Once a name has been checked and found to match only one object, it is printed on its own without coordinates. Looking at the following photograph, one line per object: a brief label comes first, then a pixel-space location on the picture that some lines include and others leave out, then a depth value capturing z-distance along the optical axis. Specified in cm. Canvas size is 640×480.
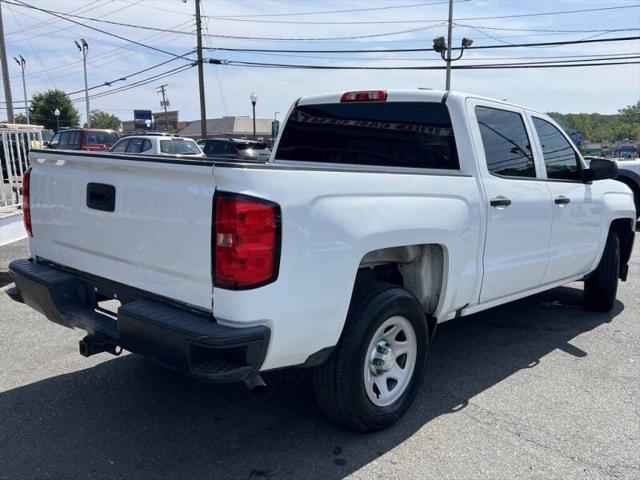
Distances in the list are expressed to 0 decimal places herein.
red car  2047
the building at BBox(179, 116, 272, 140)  7644
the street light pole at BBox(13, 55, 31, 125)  6862
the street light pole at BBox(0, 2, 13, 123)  1905
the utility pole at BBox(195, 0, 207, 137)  3113
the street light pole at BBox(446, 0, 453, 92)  2994
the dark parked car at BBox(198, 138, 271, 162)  1990
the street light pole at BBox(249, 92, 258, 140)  3284
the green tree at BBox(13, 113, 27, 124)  8102
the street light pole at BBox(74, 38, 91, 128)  5125
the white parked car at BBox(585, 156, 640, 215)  1168
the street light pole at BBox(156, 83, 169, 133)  8494
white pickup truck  254
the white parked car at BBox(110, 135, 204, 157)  1659
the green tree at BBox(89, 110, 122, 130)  9883
